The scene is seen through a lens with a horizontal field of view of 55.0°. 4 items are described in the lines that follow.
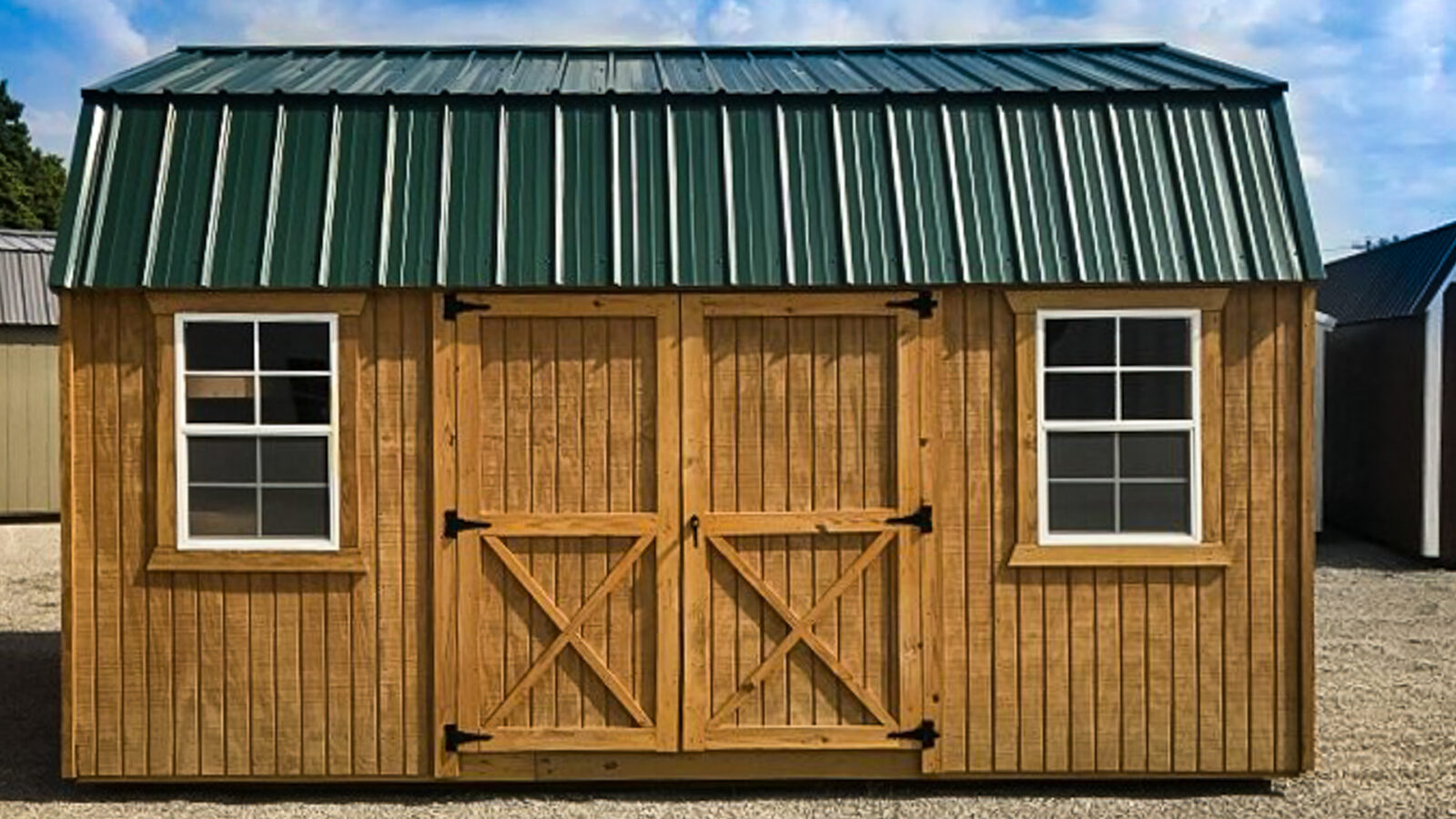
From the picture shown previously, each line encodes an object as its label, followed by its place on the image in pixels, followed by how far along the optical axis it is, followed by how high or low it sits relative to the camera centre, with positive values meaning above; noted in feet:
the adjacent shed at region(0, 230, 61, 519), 62.03 +0.74
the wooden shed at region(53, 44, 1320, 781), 23.32 -1.27
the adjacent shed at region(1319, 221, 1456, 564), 51.55 +0.29
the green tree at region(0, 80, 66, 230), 137.59 +23.53
